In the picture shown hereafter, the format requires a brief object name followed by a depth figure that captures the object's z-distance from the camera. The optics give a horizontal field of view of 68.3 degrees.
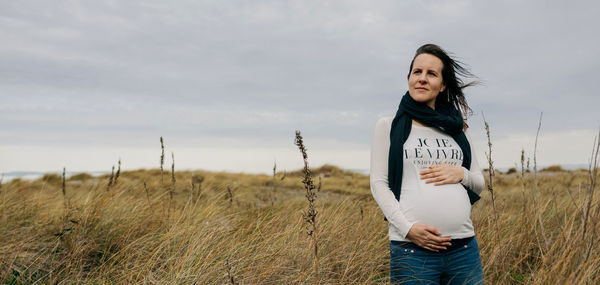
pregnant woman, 2.26
